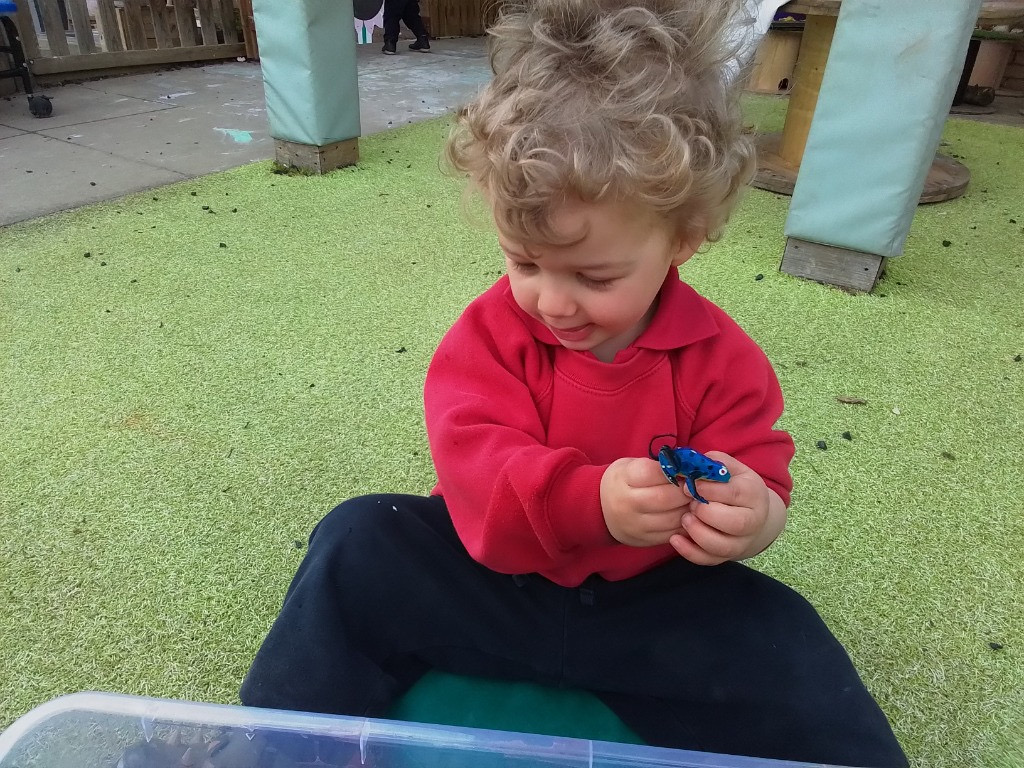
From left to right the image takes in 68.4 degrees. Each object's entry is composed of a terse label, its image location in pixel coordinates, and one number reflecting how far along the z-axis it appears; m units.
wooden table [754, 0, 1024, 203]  2.64
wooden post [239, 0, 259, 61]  5.20
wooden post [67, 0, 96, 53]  4.43
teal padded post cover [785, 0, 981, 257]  1.69
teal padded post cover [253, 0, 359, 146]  2.54
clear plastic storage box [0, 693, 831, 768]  0.66
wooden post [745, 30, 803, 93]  4.55
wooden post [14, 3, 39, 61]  4.05
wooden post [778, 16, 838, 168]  2.71
